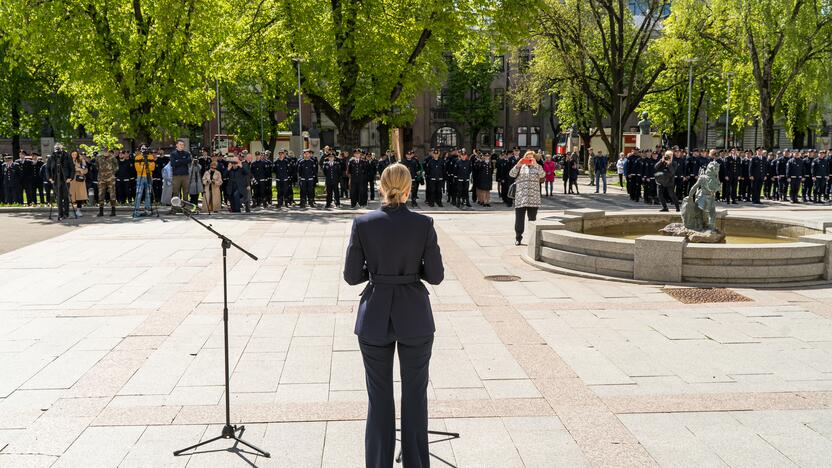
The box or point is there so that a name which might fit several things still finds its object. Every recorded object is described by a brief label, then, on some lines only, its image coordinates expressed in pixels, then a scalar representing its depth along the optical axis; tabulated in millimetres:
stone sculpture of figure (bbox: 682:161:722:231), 12766
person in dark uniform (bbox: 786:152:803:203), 26531
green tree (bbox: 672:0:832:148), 34000
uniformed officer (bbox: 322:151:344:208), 24828
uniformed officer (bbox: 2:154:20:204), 25609
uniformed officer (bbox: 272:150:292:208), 24641
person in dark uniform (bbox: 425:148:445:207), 25406
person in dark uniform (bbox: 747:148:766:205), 26406
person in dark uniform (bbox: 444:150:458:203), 25875
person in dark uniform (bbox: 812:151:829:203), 26750
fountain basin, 11266
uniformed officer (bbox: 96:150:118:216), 21484
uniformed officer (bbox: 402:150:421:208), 26406
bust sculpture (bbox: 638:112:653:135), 47303
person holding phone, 15188
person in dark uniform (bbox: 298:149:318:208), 24453
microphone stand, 5375
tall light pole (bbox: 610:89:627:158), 40750
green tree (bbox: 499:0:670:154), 39562
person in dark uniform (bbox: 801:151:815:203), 26922
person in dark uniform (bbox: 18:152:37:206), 25562
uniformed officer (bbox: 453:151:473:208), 25094
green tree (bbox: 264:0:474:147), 28750
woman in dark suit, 4504
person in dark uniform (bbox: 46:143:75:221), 20109
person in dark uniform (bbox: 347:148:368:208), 24609
